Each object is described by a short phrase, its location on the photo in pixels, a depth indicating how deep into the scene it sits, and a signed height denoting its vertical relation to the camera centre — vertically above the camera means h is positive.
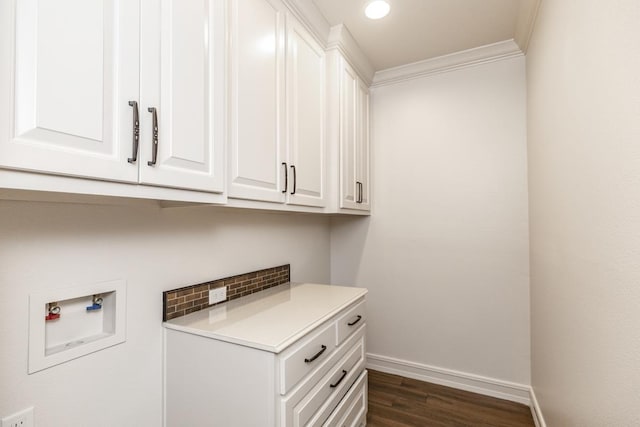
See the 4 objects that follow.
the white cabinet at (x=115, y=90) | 0.62 +0.33
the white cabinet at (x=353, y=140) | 2.05 +0.58
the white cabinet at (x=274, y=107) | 1.24 +0.54
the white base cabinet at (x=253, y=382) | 1.03 -0.61
